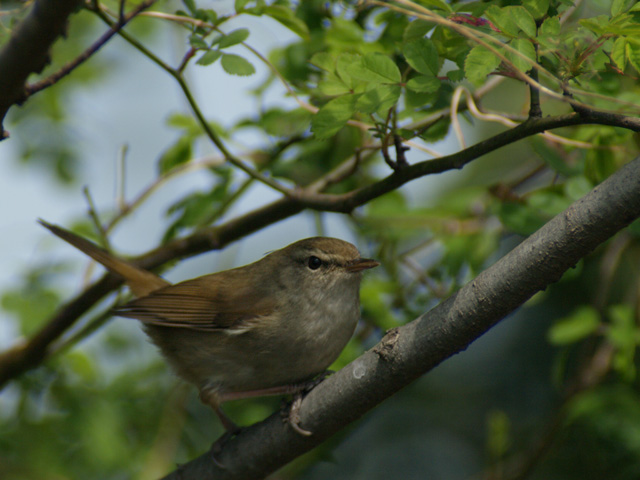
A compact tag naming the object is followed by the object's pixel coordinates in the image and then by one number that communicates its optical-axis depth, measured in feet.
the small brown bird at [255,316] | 21.98
